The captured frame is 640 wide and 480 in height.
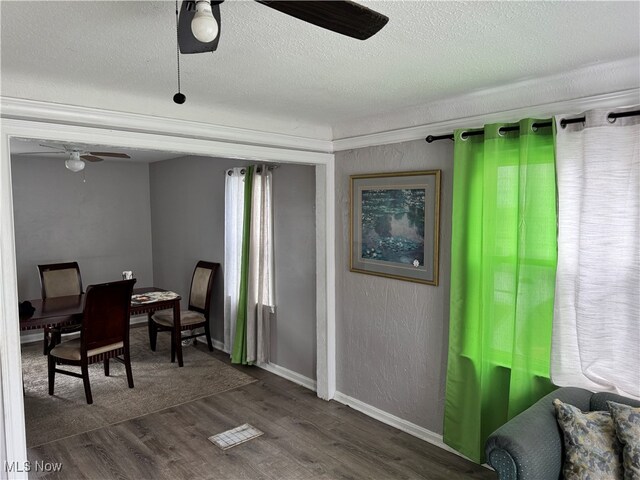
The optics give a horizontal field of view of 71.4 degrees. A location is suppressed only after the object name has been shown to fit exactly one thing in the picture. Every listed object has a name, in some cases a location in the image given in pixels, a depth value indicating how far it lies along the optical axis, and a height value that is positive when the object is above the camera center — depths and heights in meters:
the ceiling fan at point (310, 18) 1.02 +0.48
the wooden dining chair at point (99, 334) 3.75 -1.02
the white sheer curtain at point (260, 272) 4.37 -0.56
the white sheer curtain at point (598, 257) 2.09 -0.22
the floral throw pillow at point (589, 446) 1.83 -0.98
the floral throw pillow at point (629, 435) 1.77 -0.91
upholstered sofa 1.84 -0.99
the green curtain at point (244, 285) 4.47 -0.71
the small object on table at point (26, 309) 3.72 -0.77
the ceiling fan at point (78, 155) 3.63 +0.57
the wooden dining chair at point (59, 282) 4.94 -0.74
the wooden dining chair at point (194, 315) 4.68 -1.08
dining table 3.68 -0.83
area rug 3.46 -1.57
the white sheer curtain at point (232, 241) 4.70 -0.27
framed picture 2.97 -0.07
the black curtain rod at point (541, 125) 2.08 +0.47
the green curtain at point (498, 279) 2.38 -0.38
